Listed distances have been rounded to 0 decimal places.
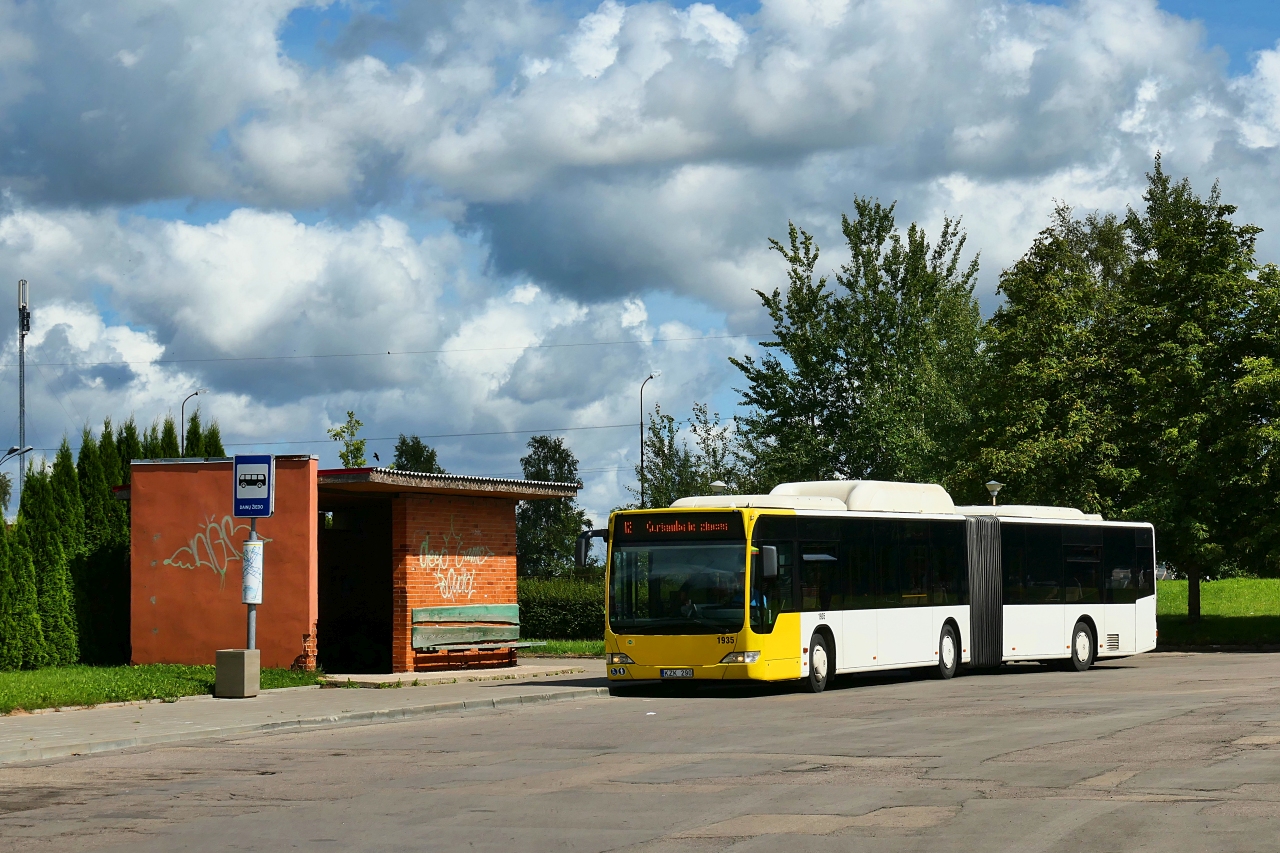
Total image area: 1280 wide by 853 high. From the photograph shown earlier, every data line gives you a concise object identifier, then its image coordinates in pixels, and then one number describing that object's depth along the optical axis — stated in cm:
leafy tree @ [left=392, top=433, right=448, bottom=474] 11556
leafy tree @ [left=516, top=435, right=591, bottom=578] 10814
